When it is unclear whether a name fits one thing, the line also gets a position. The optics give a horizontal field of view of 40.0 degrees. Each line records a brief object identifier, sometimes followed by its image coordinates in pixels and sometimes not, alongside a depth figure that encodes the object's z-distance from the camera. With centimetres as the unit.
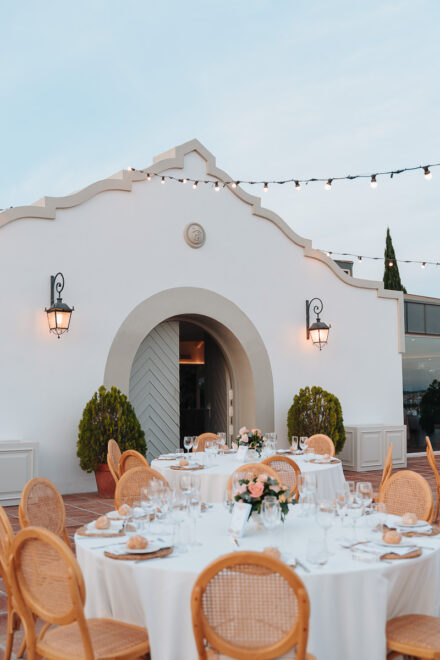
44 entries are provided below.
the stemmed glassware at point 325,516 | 289
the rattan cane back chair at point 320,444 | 758
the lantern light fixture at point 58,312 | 803
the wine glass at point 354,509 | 311
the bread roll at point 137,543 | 290
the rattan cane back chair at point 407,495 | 401
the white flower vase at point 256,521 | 332
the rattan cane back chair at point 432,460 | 660
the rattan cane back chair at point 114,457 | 640
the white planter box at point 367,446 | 1077
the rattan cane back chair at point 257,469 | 457
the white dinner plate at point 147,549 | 286
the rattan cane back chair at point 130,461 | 616
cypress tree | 1933
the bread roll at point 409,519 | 341
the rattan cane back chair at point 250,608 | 221
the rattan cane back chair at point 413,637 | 268
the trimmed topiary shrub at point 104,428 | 809
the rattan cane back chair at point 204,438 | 809
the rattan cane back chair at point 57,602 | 252
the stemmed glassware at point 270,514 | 302
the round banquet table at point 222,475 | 578
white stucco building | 820
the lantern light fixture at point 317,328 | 1050
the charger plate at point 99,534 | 323
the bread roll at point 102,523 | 336
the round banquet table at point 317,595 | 261
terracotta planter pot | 812
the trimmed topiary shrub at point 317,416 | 992
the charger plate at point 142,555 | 281
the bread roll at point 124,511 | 364
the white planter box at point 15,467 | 752
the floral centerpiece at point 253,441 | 639
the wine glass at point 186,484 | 341
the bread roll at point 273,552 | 272
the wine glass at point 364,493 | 319
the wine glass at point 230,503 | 351
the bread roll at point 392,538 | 301
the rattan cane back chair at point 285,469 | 545
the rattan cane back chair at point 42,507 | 374
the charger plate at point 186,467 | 597
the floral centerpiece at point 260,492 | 328
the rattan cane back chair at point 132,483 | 448
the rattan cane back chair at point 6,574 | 308
